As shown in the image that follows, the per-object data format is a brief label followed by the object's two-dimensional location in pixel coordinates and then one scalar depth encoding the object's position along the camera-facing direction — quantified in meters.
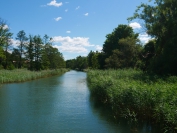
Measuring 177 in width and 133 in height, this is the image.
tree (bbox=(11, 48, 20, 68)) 48.45
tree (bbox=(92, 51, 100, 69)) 61.00
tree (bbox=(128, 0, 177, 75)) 17.59
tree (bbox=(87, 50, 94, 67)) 75.50
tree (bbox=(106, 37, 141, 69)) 32.31
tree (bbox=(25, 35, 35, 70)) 45.47
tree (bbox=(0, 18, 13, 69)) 35.91
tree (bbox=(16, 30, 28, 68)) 45.97
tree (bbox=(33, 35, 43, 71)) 46.00
